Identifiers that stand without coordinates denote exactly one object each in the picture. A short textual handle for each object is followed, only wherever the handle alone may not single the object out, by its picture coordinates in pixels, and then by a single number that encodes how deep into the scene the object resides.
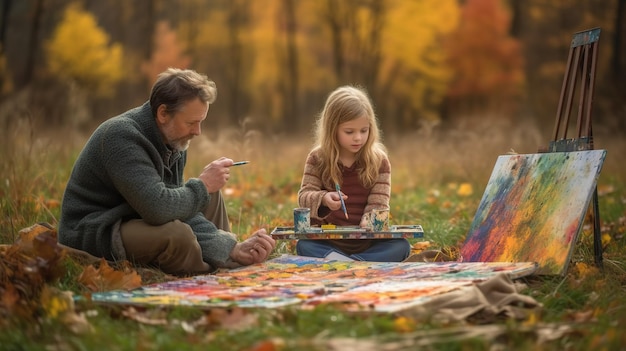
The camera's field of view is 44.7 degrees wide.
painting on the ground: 3.22
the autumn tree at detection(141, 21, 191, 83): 25.42
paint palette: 4.64
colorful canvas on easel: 3.90
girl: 5.03
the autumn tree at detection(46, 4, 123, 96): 23.34
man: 4.11
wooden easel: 4.12
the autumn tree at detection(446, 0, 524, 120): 24.38
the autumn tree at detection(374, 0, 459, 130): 22.73
